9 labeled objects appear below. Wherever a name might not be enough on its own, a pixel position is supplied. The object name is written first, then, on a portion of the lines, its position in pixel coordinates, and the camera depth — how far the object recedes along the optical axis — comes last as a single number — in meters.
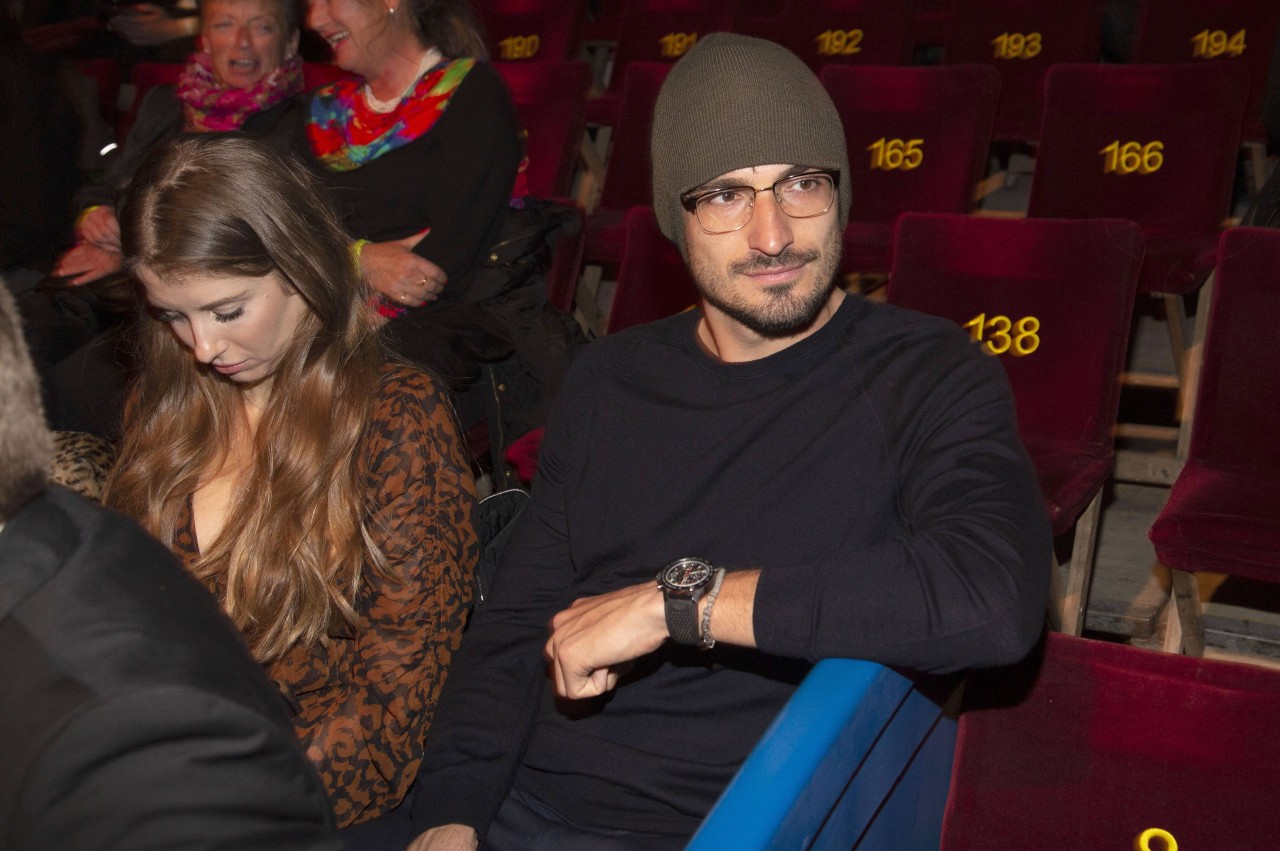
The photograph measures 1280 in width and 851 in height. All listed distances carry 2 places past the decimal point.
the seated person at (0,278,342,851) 0.66
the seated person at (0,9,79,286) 3.46
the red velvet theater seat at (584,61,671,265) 3.87
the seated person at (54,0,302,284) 3.08
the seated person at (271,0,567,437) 2.56
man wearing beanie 1.22
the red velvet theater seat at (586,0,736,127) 4.49
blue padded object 0.92
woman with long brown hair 1.50
